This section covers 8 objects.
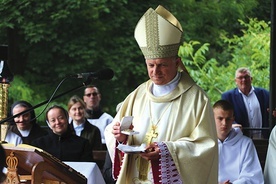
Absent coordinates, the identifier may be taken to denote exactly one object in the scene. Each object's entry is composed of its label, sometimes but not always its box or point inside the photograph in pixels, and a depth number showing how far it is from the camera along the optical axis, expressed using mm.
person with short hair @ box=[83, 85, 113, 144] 11932
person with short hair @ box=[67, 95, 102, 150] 10527
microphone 6263
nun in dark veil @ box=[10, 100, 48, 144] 10039
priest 6341
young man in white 8176
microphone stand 6146
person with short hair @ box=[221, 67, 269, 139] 12049
